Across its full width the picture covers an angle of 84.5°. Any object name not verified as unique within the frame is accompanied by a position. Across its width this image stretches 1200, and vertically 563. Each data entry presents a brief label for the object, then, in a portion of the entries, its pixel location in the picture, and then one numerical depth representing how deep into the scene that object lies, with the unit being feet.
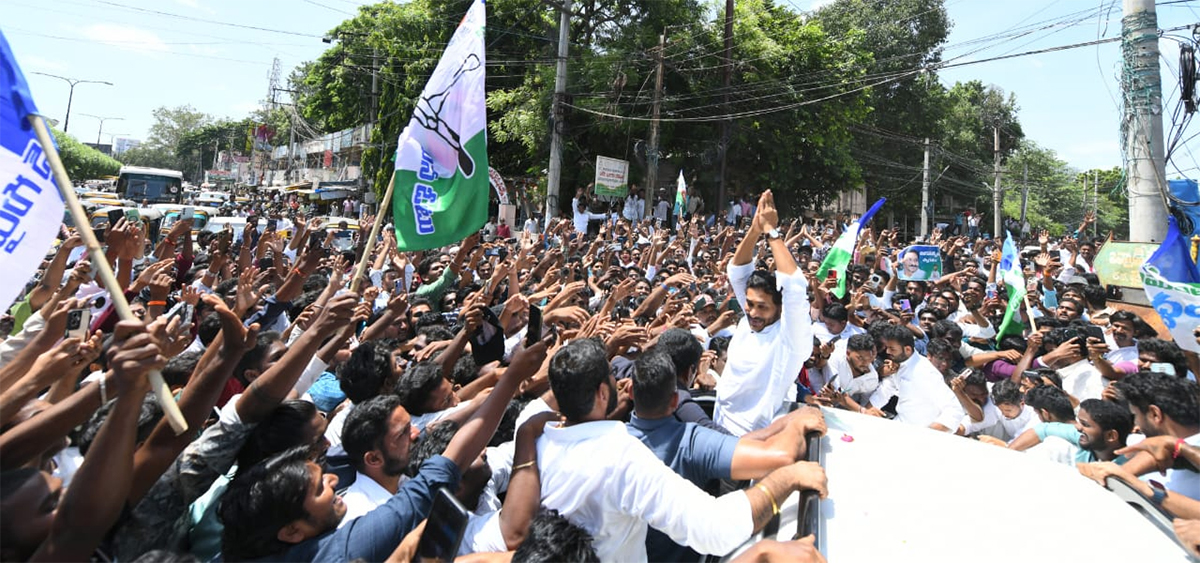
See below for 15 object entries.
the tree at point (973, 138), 126.62
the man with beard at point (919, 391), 13.91
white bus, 78.28
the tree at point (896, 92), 106.73
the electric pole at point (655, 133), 64.39
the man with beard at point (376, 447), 7.70
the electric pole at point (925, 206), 90.48
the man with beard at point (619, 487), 6.32
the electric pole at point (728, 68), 67.46
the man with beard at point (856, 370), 16.30
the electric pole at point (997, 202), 100.42
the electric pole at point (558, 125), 56.39
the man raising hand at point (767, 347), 10.03
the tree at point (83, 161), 174.81
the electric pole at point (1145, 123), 27.73
